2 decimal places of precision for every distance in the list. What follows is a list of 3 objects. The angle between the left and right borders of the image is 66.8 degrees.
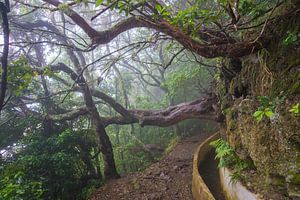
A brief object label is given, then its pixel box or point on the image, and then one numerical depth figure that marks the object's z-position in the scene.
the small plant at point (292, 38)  3.79
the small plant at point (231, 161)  4.95
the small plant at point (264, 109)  2.47
